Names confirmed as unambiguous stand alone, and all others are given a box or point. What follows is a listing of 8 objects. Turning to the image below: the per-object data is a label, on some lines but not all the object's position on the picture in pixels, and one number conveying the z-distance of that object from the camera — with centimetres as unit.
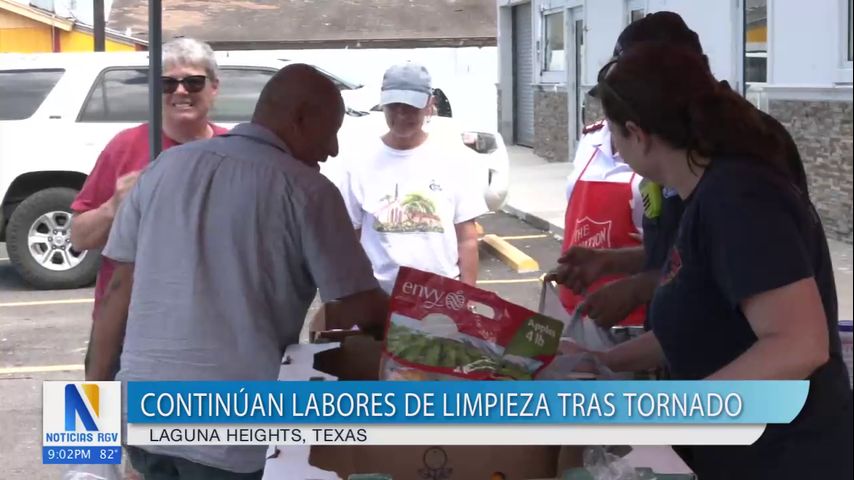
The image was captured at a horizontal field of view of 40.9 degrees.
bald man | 229
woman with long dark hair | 171
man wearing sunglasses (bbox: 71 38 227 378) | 328
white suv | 770
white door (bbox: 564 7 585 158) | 1555
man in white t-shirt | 368
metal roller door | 2072
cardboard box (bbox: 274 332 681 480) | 186
